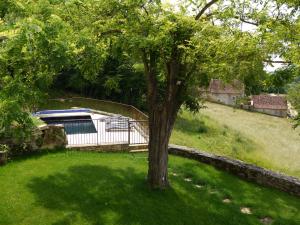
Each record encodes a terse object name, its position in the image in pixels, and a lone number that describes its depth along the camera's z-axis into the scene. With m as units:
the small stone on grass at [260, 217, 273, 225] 10.41
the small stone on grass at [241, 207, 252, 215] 11.01
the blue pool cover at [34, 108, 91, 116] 24.39
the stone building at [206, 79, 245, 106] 68.54
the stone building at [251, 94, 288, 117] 67.31
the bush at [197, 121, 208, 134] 33.49
